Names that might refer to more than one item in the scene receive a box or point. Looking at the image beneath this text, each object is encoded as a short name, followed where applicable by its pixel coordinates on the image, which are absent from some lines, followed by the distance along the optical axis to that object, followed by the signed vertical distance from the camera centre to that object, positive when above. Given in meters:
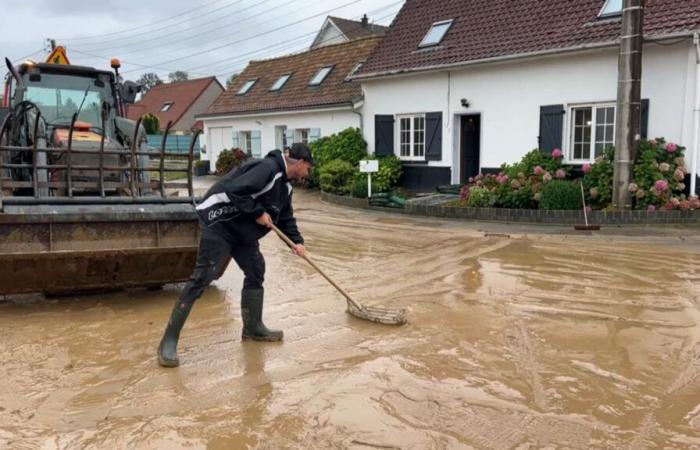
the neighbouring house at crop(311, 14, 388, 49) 33.44 +7.03
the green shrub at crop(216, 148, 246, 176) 24.80 +0.09
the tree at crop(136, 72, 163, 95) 80.44 +10.91
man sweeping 4.87 -0.42
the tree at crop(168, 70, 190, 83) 78.03 +10.60
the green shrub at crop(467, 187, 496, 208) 13.37 -0.77
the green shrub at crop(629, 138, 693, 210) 11.65 -0.30
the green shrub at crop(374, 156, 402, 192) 17.22 -0.35
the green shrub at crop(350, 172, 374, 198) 16.36 -0.71
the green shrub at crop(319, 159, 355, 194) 18.03 -0.41
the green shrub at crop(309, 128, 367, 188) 18.83 +0.37
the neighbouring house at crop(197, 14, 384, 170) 20.86 +2.13
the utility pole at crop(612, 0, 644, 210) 11.96 +0.98
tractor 5.87 -0.49
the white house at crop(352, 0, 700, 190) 12.42 +1.83
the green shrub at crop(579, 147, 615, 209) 12.52 -0.40
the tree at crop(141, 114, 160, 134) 32.86 +1.96
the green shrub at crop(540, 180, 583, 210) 12.31 -0.68
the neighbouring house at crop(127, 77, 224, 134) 44.00 +4.31
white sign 15.27 -0.11
